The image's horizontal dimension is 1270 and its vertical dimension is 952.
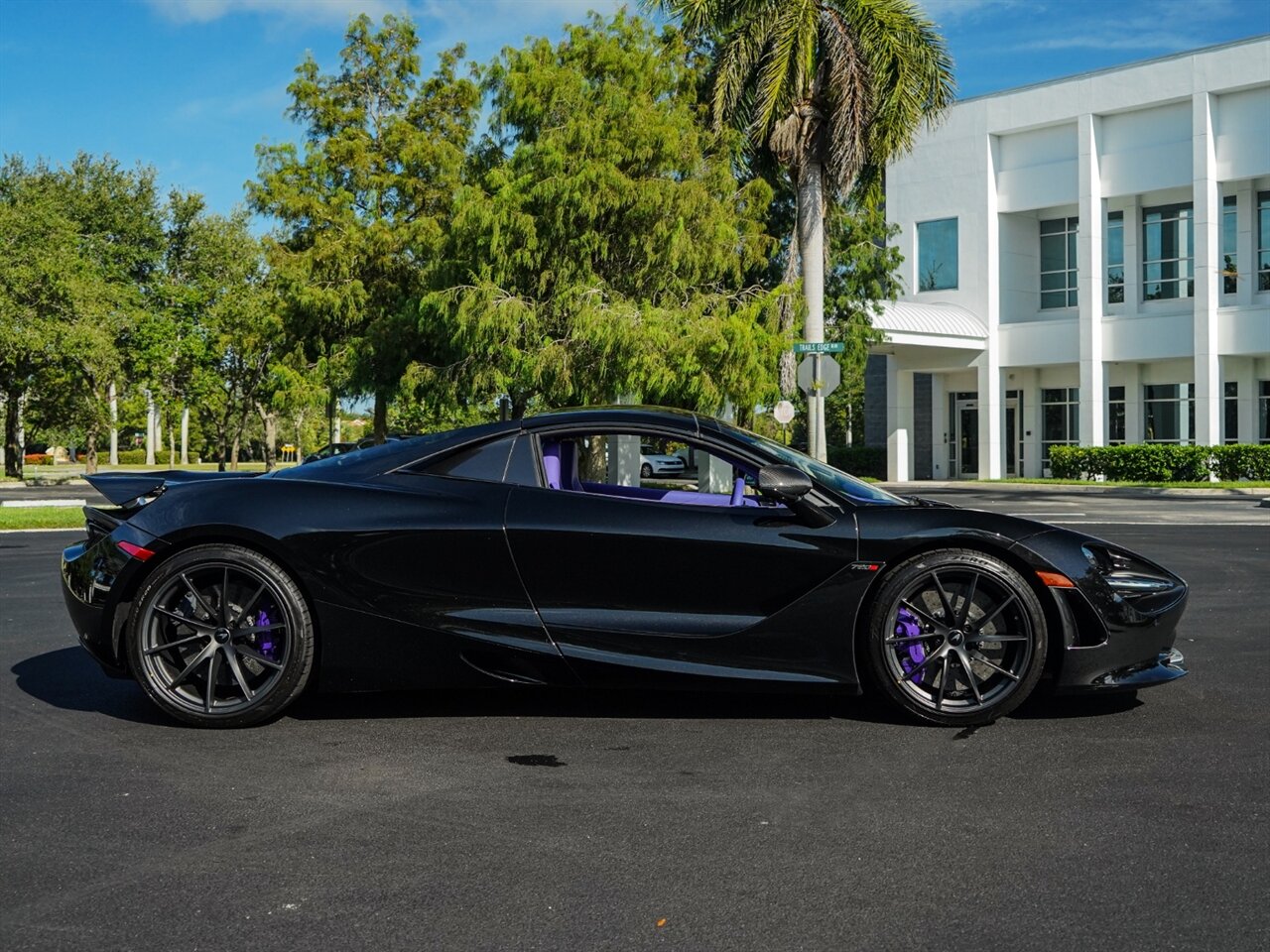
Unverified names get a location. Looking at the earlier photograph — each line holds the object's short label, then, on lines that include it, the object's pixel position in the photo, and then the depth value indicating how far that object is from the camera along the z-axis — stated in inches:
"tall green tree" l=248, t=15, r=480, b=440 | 1058.1
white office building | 1380.4
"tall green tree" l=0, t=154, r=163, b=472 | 1470.2
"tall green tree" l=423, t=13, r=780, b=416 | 840.9
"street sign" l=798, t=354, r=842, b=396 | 890.1
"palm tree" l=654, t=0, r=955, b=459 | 965.2
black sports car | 200.8
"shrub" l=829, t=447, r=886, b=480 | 1651.1
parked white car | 1793.3
